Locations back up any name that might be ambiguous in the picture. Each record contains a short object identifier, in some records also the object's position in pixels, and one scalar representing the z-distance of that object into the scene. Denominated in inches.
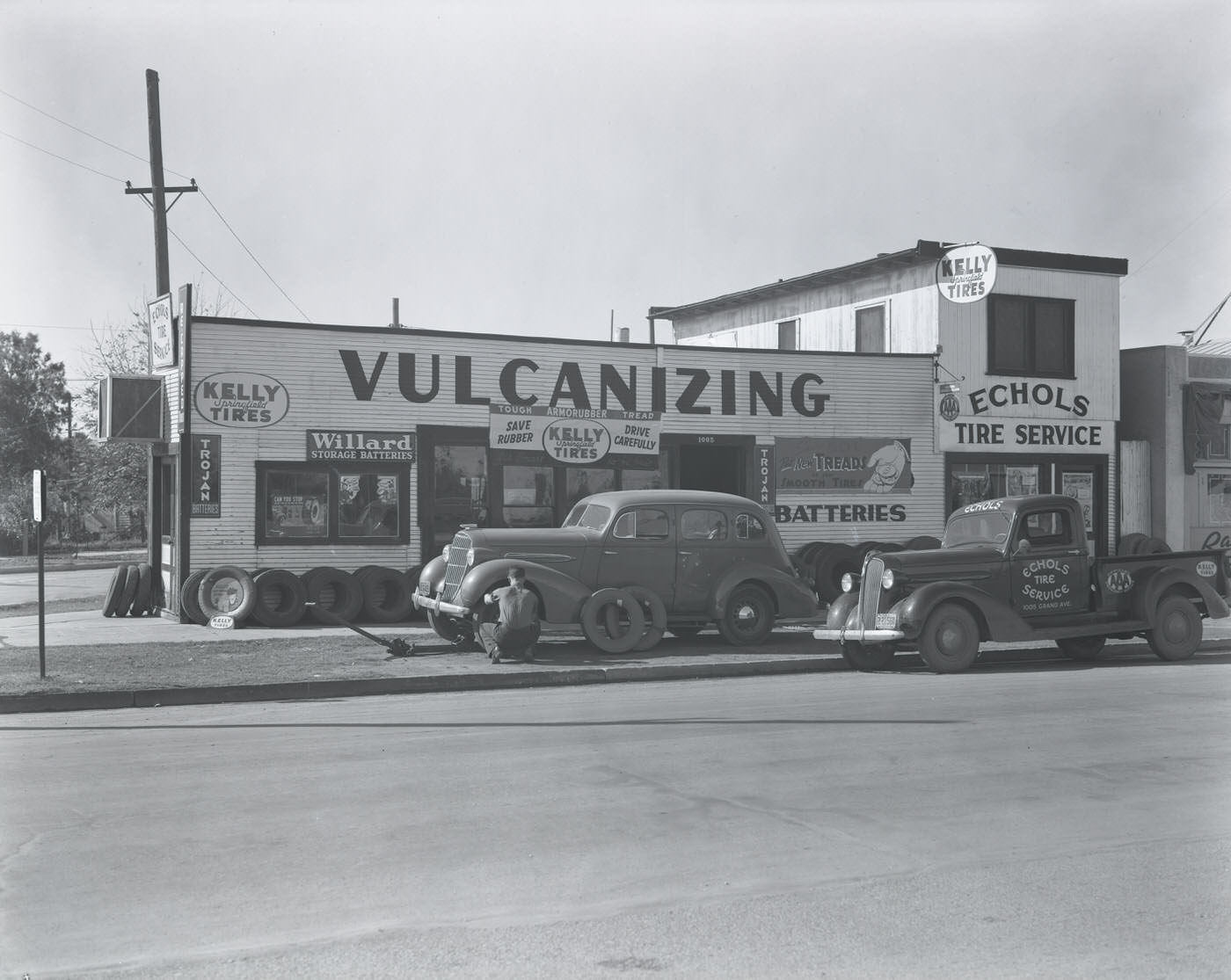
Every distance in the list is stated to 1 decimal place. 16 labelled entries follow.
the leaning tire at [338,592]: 751.7
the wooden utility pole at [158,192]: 981.8
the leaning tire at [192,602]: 732.0
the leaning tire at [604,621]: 600.4
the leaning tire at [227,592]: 729.6
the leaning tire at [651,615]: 618.5
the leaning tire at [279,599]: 735.1
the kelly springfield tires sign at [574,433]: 841.5
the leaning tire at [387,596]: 762.2
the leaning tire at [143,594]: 800.3
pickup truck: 557.6
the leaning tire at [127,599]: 796.6
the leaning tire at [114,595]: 796.0
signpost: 494.3
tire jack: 582.6
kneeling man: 560.7
